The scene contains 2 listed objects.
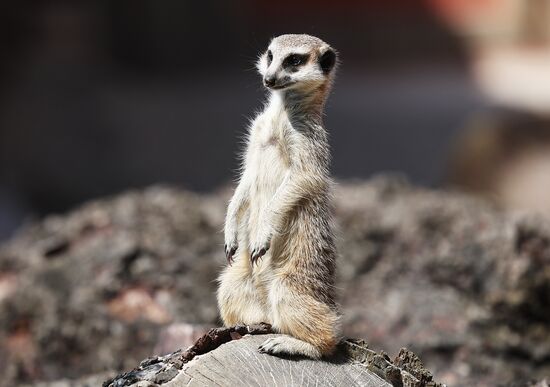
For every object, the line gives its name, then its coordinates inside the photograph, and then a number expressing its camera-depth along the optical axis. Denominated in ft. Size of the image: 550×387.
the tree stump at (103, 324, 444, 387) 20.95
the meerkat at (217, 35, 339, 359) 23.49
